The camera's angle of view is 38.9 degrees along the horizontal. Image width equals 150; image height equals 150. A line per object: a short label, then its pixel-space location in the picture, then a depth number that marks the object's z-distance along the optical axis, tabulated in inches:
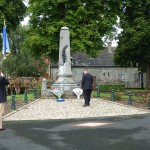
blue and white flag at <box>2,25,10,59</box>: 466.3
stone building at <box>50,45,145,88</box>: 1287.4
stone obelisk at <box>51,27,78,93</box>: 577.5
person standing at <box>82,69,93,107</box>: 427.7
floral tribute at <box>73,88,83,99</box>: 550.8
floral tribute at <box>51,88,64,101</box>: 531.1
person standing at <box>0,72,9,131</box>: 263.2
